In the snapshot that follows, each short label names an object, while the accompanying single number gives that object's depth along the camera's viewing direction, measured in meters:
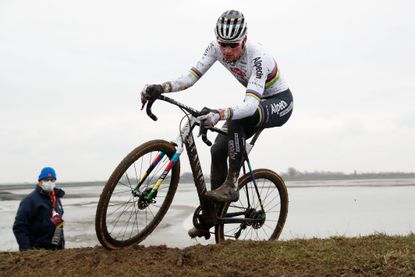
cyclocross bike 6.10
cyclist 6.57
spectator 8.35
